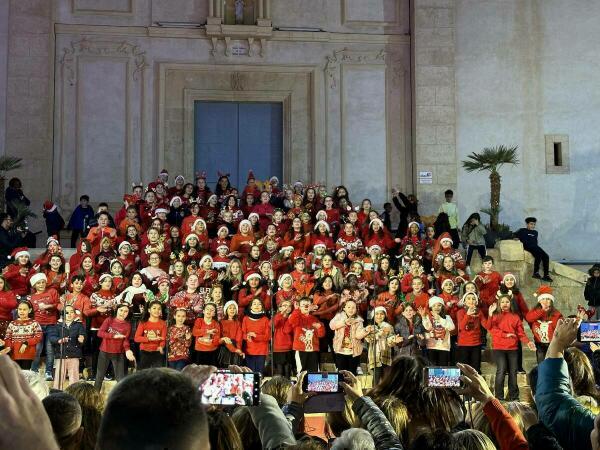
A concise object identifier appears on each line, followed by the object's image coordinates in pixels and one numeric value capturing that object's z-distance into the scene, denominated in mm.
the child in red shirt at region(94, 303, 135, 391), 11734
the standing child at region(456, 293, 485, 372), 12367
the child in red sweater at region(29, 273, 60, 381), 12070
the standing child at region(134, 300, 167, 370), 11781
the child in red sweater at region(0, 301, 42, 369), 11664
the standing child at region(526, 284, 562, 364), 12328
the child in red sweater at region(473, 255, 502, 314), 13805
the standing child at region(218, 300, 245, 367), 12195
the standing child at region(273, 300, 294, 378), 12445
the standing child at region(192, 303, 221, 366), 12055
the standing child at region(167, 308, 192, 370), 11898
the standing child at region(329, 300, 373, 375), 12234
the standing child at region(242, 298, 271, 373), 12211
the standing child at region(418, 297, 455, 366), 12383
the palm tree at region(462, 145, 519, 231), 18828
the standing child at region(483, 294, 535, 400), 11969
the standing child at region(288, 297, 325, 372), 12352
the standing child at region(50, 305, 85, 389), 11711
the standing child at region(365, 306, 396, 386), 12266
